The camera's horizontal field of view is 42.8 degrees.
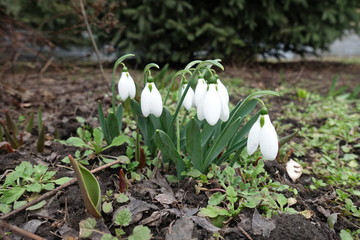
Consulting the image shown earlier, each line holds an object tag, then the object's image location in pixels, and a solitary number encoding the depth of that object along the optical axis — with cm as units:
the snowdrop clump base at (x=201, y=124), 35
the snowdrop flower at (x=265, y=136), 34
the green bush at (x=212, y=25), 127
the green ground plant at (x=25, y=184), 37
